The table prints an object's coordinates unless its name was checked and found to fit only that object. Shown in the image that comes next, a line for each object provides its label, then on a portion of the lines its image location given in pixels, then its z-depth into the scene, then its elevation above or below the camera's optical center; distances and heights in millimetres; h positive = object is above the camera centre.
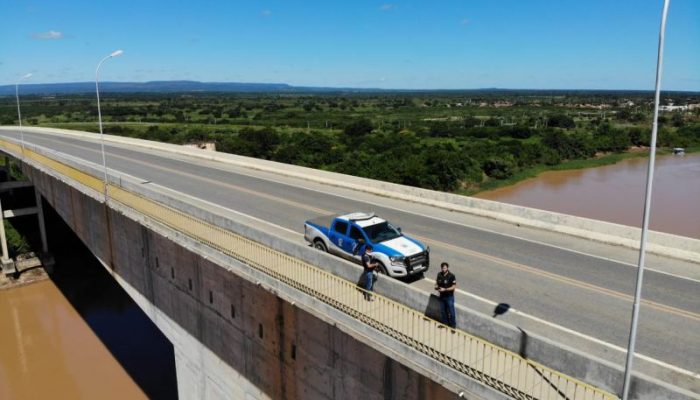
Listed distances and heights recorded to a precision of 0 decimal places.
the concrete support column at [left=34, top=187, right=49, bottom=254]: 35531 -8202
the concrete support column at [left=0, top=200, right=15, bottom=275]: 33406 -9894
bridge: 7858 -4237
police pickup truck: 11883 -3403
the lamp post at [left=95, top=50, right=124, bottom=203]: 19547 +1484
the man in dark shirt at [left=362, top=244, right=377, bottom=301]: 9703 -3175
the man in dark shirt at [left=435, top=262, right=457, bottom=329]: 8461 -3143
